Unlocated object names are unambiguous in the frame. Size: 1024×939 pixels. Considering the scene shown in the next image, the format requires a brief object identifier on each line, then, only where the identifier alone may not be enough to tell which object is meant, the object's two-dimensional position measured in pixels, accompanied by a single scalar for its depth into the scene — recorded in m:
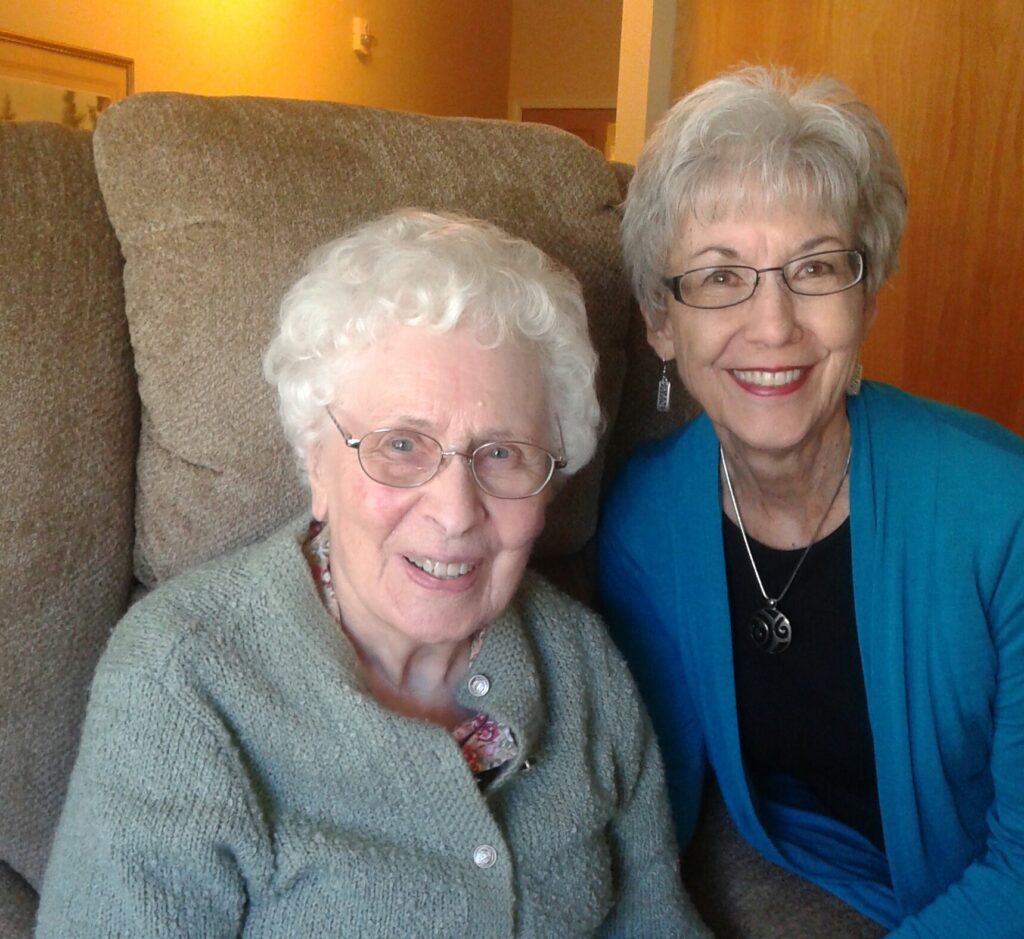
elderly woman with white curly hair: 0.93
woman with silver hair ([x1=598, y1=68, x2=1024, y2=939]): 1.19
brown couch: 1.11
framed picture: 2.92
